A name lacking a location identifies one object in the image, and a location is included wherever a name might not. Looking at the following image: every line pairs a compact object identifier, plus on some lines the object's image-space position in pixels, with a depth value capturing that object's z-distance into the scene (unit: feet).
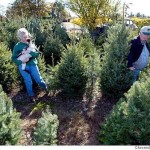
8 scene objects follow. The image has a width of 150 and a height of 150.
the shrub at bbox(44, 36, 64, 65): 19.50
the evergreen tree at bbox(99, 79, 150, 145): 7.80
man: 11.83
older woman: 12.27
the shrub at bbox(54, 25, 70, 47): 23.53
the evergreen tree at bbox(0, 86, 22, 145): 7.49
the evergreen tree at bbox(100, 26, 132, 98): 12.19
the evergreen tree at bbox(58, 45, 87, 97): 12.84
